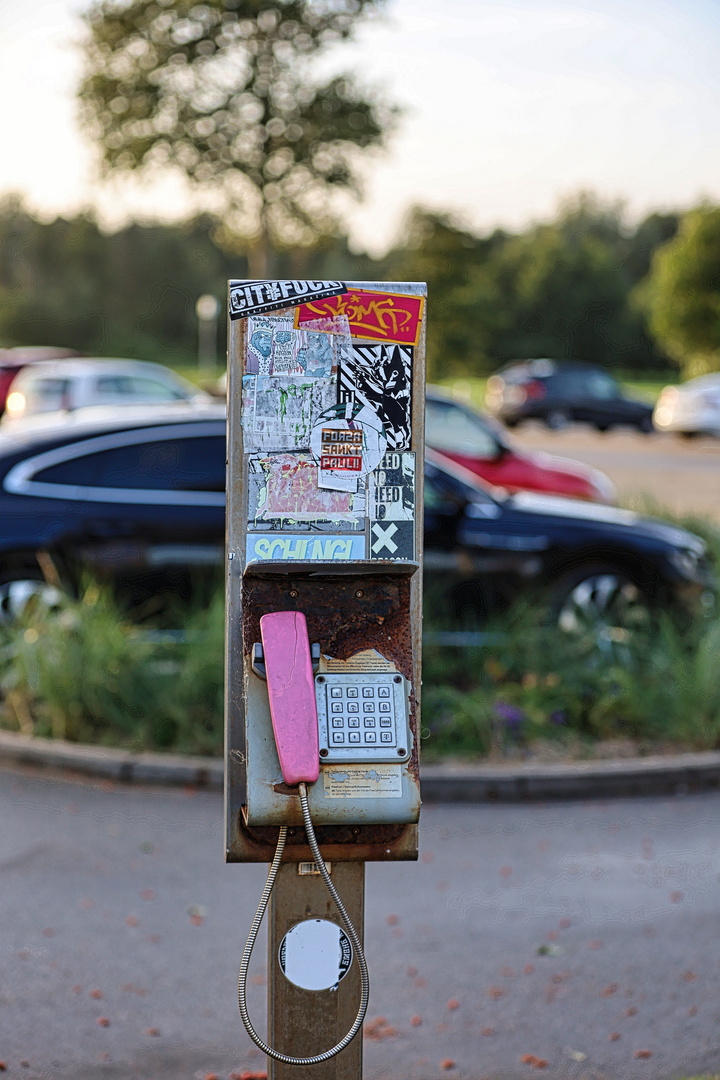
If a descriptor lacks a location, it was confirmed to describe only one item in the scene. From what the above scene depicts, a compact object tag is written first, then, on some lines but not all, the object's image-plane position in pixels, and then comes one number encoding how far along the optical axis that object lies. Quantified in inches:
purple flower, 257.3
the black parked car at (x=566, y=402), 1216.2
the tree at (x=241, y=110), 1685.5
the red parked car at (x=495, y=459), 476.1
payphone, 96.5
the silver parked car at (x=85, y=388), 787.4
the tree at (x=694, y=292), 1862.7
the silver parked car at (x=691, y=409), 1077.8
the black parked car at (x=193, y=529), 296.8
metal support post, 105.0
